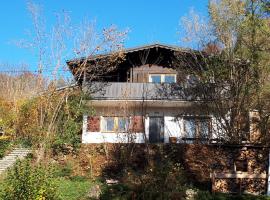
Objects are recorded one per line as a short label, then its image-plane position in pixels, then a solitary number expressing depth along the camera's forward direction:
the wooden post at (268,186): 10.28
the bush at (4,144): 15.11
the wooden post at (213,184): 10.29
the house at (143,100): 16.36
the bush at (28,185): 6.44
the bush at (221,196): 9.72
